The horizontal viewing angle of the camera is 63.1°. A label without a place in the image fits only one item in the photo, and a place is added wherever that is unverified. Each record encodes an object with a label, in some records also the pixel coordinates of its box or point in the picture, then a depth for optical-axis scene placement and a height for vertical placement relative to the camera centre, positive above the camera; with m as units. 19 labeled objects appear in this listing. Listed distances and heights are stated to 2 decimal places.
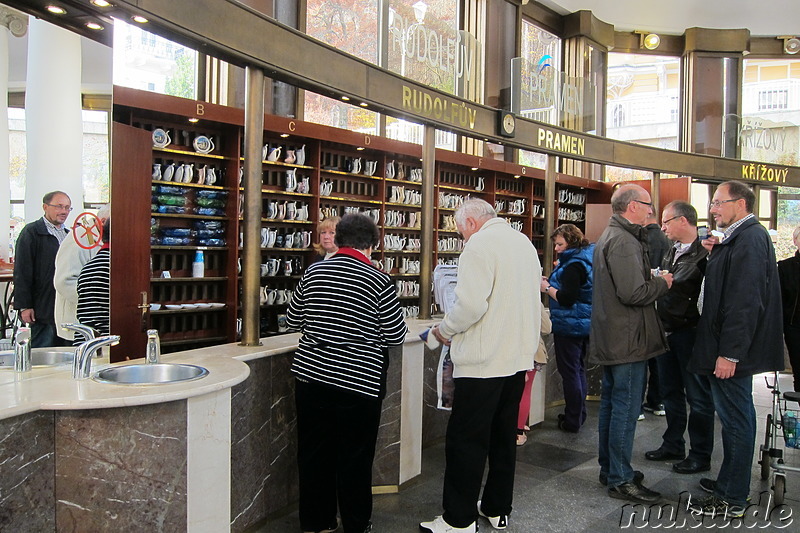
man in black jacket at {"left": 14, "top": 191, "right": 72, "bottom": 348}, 3.10 -0.11
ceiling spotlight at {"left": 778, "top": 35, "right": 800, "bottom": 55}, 12.55 +4.17
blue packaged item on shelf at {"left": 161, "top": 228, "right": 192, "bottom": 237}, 6.27 +0.19
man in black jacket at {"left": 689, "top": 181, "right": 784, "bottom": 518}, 3.36 -0.36
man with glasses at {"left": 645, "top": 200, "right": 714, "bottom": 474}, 4.14 -0.36
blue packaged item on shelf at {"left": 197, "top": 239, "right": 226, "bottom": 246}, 6.50 +0.10
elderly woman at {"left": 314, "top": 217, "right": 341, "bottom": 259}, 4.76 +0.14
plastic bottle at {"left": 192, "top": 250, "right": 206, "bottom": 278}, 6.47 -0.13
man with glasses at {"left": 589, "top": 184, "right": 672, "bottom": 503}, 3.63 -0.37
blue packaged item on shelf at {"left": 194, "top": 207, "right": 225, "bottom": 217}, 6.46 +0.40
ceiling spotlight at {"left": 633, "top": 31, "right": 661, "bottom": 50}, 12.77 +4.29
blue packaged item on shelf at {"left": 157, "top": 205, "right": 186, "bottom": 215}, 6.20 +0.40
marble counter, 2.28 -0.77
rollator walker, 3.60 -1.03
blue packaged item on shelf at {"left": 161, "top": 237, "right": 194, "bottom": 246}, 6.26 +0.10
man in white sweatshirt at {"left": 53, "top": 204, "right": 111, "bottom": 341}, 3.20 -0.15
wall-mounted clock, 5.46 +1.12
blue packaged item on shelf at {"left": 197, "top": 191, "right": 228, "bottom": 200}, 6.50 +0.58
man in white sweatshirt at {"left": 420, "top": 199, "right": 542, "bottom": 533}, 3.03 -0.40
